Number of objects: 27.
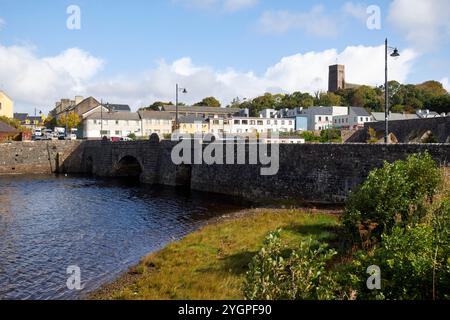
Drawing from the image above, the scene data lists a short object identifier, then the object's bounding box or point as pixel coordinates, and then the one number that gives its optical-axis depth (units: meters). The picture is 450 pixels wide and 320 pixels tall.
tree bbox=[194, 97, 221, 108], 156.46
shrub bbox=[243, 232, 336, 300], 7.68
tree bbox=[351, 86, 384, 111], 130.75
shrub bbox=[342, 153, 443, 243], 16.50
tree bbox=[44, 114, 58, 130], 131.60
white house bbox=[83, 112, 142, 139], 101.81
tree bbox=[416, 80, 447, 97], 131.15
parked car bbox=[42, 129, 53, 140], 84.97
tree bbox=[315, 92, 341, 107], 143.61
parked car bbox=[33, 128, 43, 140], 82.47
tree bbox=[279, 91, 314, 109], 137.91
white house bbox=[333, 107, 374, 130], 108.94
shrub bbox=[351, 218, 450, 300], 8.54
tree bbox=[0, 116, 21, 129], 97.71
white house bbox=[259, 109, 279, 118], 117.62
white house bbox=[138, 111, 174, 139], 105.56
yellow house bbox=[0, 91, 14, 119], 110.31
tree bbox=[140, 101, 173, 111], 154.04
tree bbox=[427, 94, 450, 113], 107.81
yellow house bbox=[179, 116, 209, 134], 100.69
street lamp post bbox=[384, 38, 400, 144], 25.23
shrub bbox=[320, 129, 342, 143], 70.06
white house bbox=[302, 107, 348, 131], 116.56
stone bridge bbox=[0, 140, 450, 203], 29.08
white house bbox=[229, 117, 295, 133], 108.06
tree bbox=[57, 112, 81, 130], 114.19
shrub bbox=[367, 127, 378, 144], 58.14
